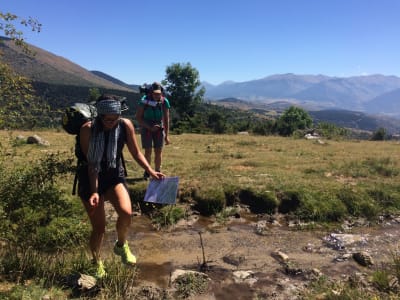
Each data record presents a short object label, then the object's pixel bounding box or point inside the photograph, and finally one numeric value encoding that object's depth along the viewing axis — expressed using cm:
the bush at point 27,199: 457
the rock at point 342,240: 693
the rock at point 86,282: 434
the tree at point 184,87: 6069
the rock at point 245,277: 539
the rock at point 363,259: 607
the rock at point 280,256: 617
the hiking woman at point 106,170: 422
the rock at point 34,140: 1460
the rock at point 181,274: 529
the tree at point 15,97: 421
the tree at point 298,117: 7099
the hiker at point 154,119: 845
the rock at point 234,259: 600
